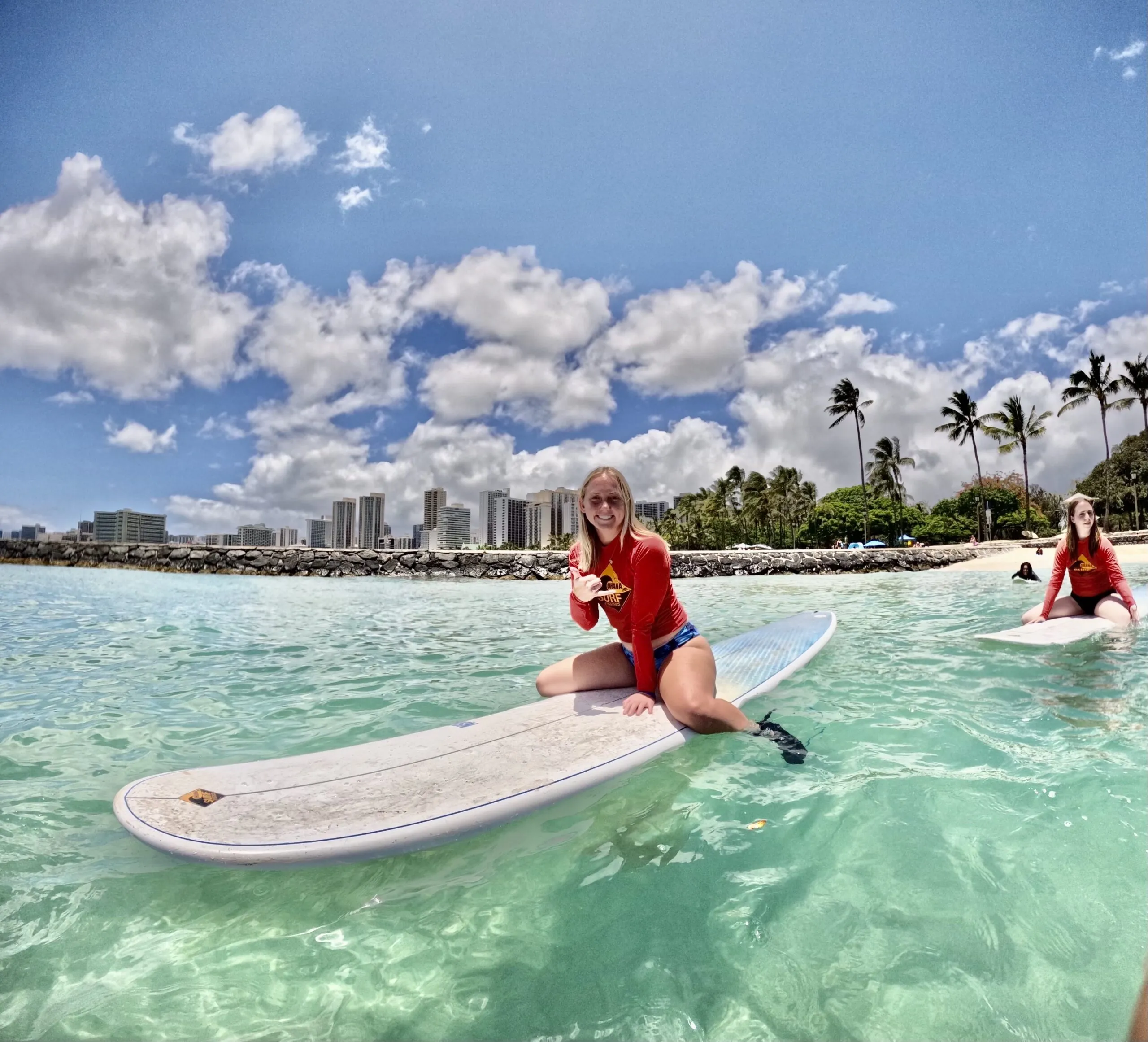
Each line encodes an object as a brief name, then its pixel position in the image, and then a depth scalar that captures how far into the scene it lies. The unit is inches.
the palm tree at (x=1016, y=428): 1425.9
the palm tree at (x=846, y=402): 1590.8
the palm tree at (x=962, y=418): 1547.7
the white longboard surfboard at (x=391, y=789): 82.0
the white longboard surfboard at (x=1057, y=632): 216.5
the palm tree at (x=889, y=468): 1918.1
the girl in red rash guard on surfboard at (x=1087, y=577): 235.6
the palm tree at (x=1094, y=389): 1370.6
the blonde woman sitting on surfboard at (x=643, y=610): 127.0
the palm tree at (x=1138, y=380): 1323.8
